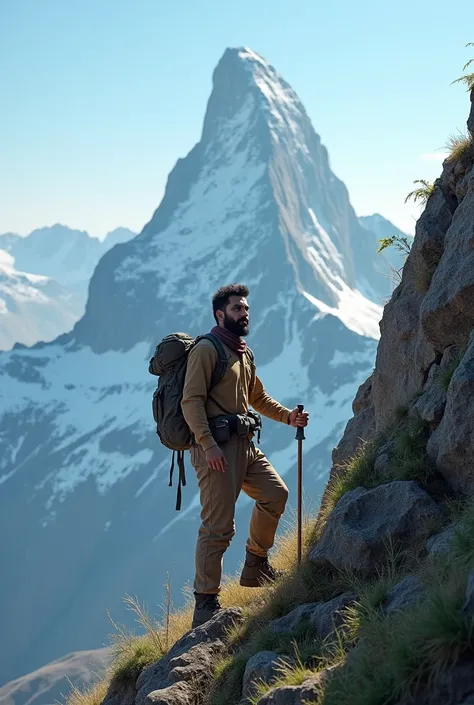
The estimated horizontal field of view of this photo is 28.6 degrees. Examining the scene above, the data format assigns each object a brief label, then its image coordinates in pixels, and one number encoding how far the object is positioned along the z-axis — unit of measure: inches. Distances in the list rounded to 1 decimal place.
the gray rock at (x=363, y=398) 469.1
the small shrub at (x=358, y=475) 325.4
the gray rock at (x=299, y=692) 190.7
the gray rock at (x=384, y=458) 317.7
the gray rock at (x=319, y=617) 248.4
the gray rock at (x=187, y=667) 272.1
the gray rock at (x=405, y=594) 210.7
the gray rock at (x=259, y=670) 232.2
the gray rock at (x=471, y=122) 378.3
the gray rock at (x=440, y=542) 232.2
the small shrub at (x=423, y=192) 410.3
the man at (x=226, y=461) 327.3
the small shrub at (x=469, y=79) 394.7
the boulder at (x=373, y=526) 271.1
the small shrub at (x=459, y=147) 387.2
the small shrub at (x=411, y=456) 295.1
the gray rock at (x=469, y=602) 164.6
